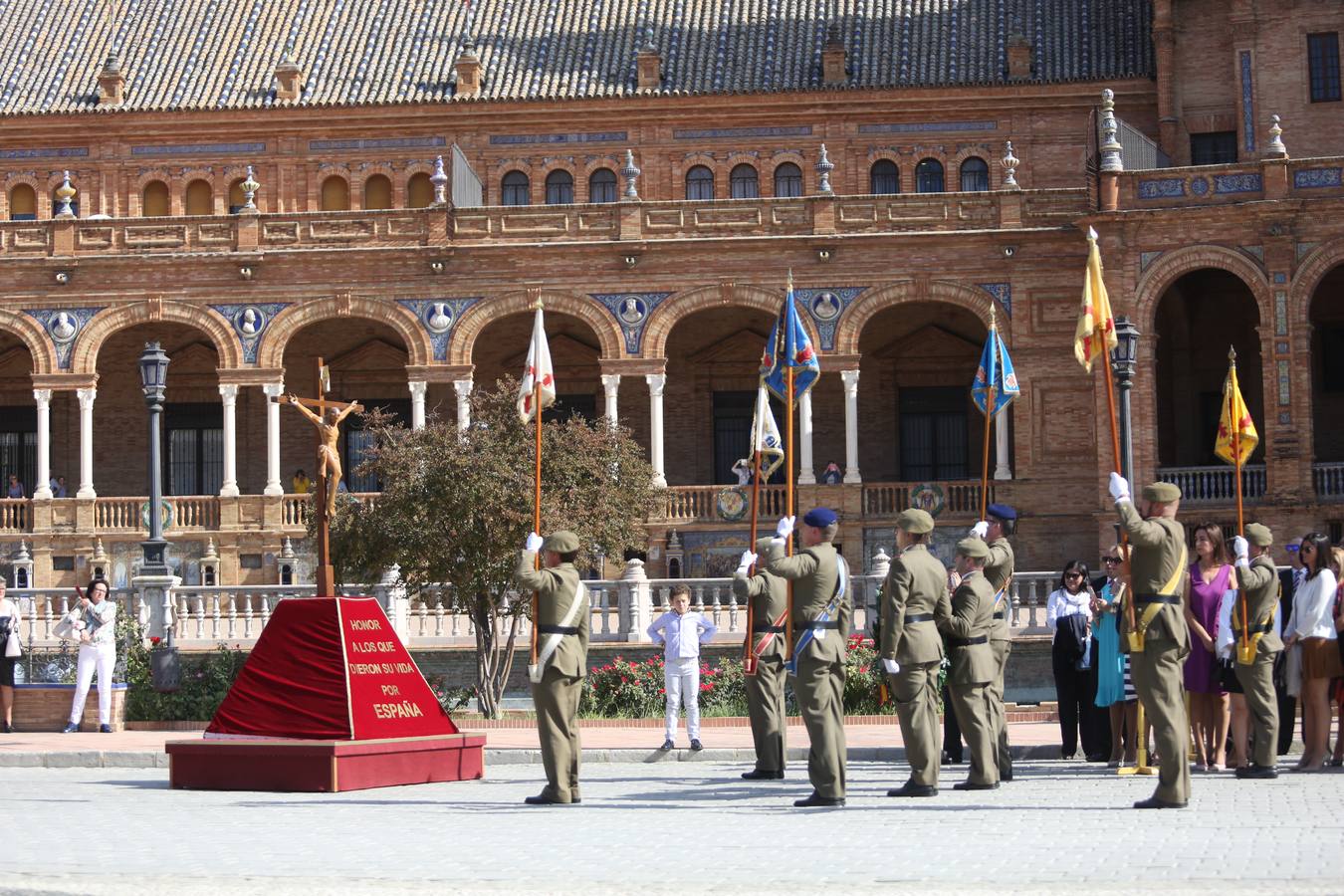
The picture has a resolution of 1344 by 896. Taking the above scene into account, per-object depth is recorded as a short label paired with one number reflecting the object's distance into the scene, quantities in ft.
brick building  119.65
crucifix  56.08
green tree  80.28
